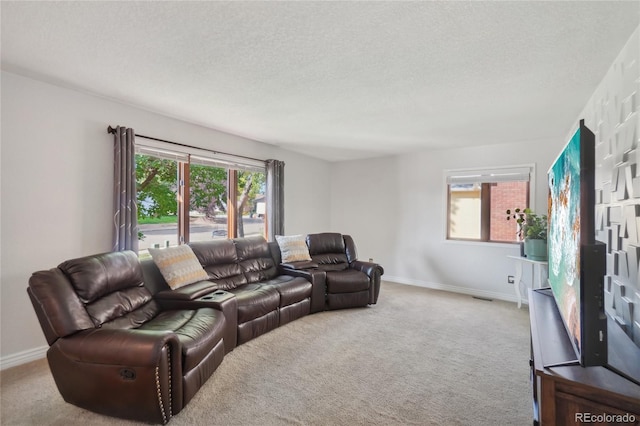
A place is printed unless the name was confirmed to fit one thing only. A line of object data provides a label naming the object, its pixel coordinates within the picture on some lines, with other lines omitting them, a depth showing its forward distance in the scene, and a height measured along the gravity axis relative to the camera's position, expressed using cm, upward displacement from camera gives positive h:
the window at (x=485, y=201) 459 +23
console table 369 -77
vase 365 -42
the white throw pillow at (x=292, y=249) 431 -52
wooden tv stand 104 -64
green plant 376 -14
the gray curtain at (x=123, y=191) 305 +23
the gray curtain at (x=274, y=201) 495 +21
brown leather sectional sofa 179 -85
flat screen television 115 -19
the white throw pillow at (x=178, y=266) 291 -53
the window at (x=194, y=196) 358 +24
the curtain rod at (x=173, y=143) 307 +86
